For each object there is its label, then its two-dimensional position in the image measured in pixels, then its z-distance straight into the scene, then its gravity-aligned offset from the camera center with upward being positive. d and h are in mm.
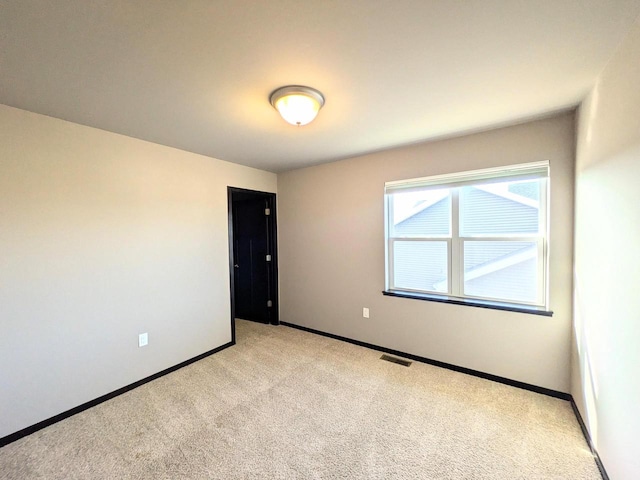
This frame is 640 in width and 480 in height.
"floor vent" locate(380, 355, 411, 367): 2928 -1402
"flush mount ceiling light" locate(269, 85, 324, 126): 1735 +880
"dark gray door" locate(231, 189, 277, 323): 4242 -349
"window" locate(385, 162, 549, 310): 2424 -30
